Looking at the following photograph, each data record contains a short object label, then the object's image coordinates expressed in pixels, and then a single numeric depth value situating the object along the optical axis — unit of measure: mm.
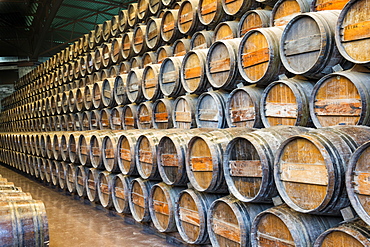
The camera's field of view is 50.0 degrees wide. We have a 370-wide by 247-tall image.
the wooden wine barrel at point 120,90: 7492
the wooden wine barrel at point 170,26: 6539
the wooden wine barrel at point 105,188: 7062
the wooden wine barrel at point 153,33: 7039
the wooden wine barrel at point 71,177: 8758
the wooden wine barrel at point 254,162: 3566
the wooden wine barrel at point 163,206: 5285
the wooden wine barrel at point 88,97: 8938
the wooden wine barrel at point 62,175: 9328
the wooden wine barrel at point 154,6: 7389
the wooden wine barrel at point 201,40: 5727
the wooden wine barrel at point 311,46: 3582
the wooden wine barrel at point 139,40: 7543
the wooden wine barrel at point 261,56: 4198
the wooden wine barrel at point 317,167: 2939
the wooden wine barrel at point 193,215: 4602
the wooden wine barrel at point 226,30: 5246
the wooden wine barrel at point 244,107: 4426
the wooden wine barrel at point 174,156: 4992
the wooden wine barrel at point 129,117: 7184
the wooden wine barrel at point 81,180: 8227
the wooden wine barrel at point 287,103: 3842
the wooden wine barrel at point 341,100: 3238
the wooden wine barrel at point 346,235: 2683
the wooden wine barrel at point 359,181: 2713
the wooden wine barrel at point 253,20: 4754
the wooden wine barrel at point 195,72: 5297
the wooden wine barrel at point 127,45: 7938
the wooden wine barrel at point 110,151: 6717
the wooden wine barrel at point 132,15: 8109
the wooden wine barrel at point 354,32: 3232
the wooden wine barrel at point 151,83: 6473
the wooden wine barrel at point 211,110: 4965
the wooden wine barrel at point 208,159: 4273
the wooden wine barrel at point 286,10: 4230
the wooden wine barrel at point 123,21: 8453
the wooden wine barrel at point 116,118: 7626
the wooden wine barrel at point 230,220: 3848
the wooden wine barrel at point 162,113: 6145
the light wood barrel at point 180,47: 6276
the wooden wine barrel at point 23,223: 3396
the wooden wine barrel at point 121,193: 6516
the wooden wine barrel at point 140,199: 5933
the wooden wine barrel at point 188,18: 6067
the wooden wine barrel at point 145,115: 6625
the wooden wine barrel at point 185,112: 5520
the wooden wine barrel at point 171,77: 5898
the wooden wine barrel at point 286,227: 3176
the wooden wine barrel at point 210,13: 5570
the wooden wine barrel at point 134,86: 6988
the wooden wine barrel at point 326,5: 3889
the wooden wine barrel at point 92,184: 7668
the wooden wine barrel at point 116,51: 8258
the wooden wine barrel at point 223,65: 4770
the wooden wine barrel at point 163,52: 6730
